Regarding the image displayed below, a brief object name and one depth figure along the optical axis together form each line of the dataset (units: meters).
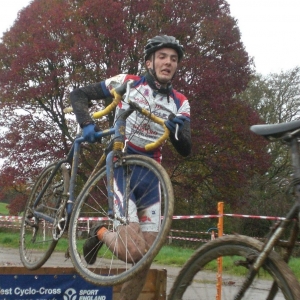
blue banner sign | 4.74
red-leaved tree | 20.62
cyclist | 4.39
